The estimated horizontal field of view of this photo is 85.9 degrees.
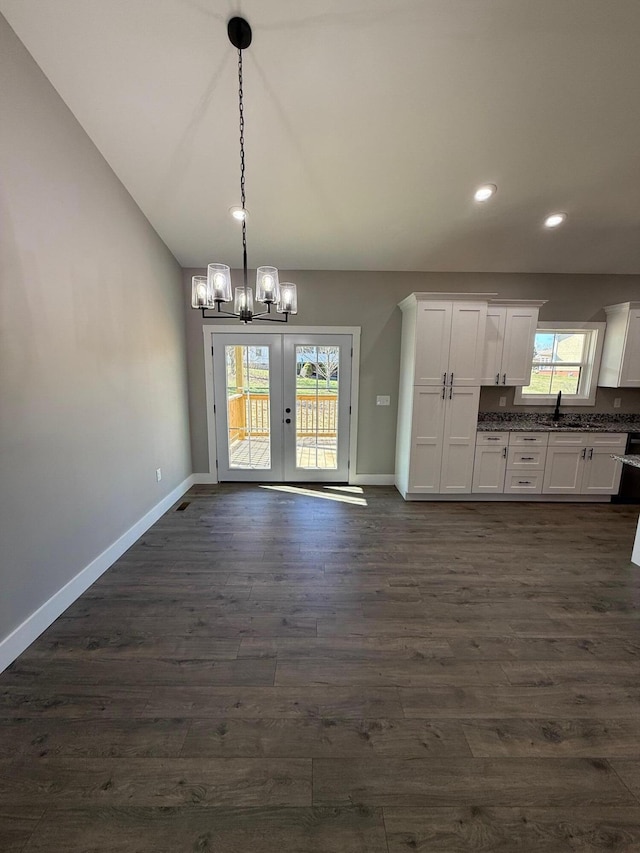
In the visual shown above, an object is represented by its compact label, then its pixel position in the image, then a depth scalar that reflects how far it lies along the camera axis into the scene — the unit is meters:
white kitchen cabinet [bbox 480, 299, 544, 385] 3.79
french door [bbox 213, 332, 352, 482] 4.24
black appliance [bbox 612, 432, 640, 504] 4.02
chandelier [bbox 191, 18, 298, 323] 1.93
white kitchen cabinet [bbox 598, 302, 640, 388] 3.88
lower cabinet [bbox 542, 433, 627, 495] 3.87
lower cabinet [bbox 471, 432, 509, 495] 3.89
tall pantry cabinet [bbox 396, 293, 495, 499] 3.64
